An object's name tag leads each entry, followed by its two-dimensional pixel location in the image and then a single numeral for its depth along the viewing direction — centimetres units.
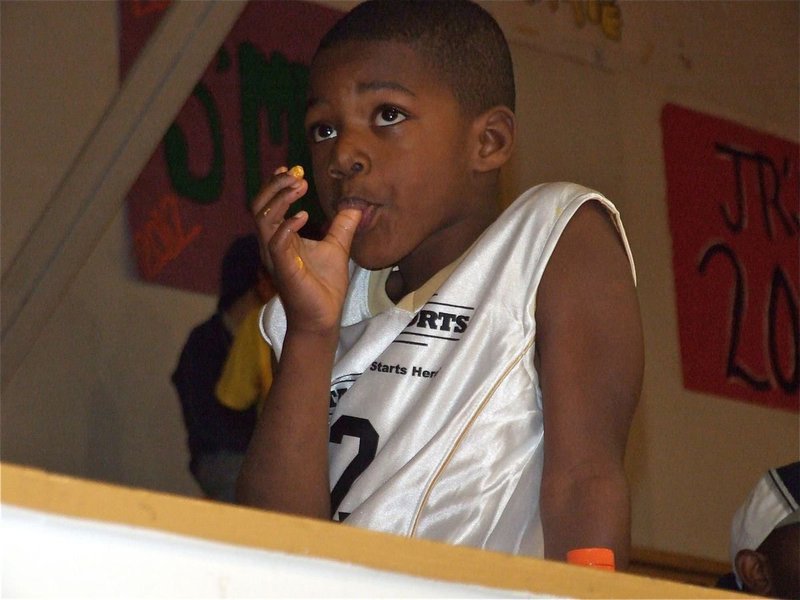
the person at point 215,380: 532
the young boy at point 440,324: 381
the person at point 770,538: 447
